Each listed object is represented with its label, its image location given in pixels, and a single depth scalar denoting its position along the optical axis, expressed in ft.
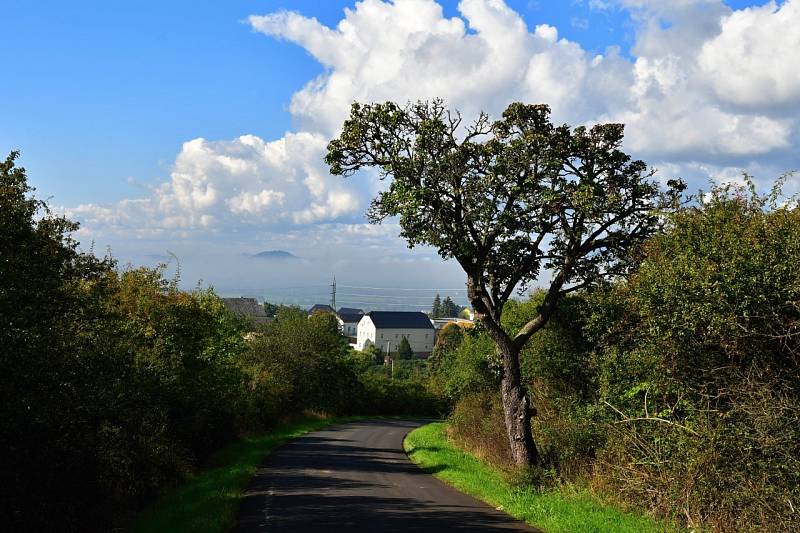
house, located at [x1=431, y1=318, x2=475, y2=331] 603.43
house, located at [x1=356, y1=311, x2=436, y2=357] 493.36
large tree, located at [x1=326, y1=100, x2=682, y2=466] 54.85
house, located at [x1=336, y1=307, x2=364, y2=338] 638.53
